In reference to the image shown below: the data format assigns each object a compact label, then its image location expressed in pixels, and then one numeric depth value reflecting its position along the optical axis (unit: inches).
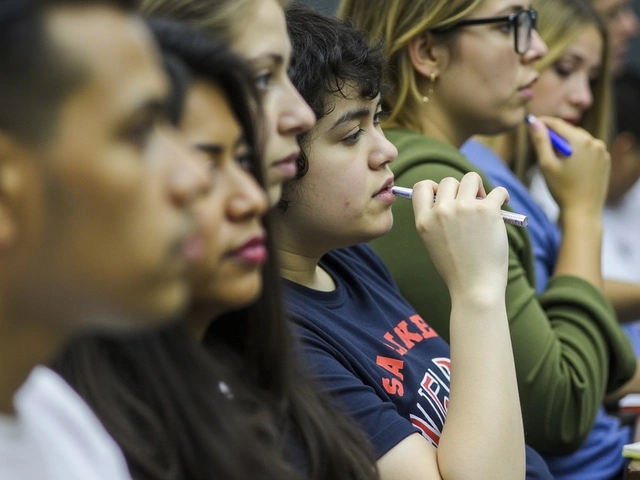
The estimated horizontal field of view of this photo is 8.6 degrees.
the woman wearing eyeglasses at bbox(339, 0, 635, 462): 167.5
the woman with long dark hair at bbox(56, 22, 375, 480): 143.4
